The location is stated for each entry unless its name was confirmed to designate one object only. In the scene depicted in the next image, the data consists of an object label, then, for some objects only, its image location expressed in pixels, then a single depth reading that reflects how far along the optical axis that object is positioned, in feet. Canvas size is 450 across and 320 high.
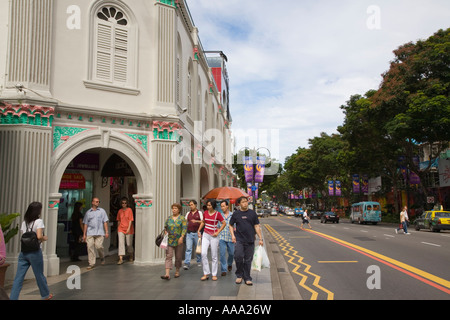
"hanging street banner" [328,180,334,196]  170.83
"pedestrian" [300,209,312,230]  91.43
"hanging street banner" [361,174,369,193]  147.97
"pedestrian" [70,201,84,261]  37.47
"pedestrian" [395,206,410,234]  70.59
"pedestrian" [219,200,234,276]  29.45
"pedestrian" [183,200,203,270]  32.73
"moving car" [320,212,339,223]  128.88
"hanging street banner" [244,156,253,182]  89.61
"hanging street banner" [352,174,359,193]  144.56
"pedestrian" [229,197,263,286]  25.41
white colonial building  30.48
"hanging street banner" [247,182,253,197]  104.18
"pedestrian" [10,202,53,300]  19.90
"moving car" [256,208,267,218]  192.28
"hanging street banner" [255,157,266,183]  91.81
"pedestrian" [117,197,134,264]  35.65
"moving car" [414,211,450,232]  75.73
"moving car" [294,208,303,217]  204.39
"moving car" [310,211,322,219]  176.96
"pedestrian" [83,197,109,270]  32.96
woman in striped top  28.48
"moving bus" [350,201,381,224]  117.19
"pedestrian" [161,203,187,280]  27.54
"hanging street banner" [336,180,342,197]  164.14
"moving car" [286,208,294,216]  252.13
